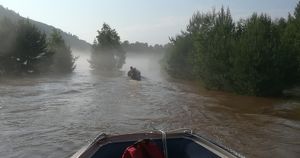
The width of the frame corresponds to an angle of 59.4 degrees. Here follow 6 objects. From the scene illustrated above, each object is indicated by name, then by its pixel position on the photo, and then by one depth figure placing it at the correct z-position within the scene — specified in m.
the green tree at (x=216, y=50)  18.56
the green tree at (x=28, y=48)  26.37
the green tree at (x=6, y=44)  25.80
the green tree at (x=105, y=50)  35.03
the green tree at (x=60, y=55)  32.29
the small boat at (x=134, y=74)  24.38
